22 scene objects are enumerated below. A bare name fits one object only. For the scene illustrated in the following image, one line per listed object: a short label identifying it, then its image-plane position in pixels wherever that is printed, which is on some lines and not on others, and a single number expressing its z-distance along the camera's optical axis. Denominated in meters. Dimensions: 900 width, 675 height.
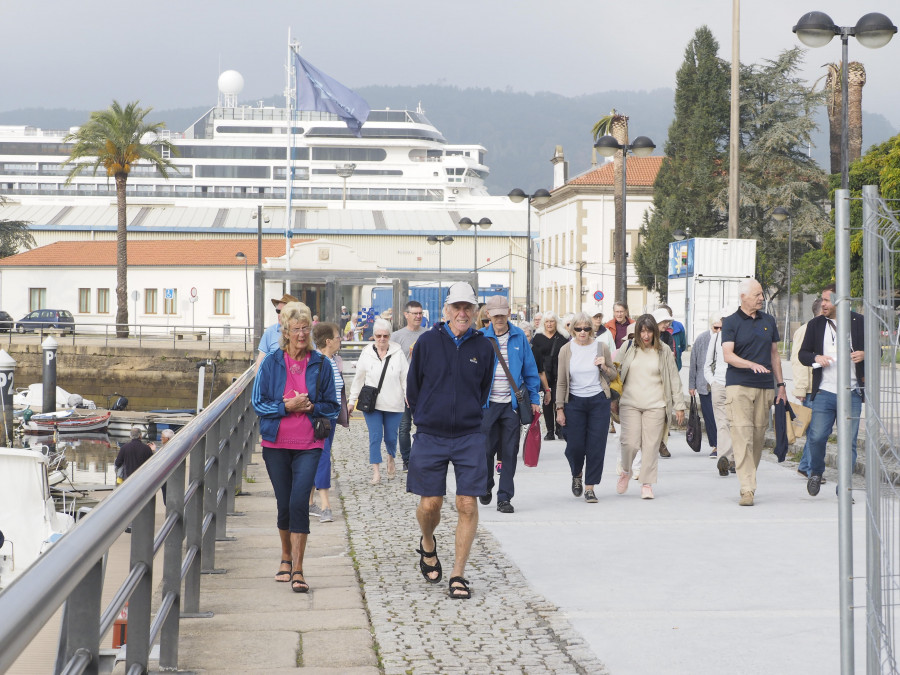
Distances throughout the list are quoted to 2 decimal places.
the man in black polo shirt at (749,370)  10.08
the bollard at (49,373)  39.78
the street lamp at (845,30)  14.45
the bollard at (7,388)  36.12
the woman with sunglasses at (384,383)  11.87
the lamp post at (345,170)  103.25
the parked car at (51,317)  59.53
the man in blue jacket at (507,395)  9.57
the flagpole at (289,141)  46.20
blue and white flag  41.41
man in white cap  6.82
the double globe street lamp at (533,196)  33.59
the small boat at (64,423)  38.00
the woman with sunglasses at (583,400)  10.41
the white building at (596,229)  69.69
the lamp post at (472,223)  43.44
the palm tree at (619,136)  25.86
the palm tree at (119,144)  54.44
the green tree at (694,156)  56.88
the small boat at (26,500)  19.78
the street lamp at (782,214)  37.88
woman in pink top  6.71
